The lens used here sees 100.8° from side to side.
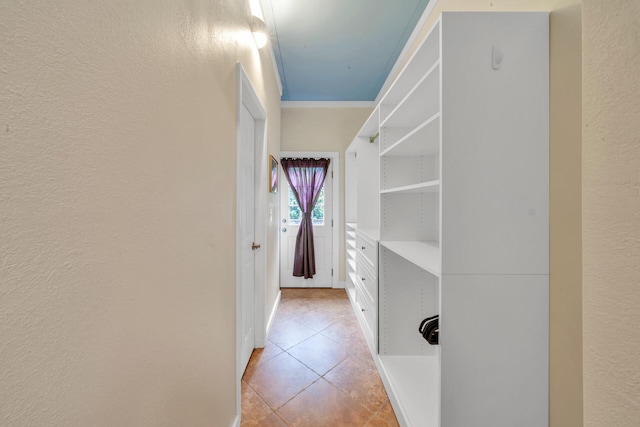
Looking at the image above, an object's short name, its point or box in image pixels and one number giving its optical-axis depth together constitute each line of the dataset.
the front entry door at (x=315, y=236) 4.05
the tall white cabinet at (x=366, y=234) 2.21
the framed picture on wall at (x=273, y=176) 2.80
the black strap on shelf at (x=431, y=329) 1.29
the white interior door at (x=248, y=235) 2.05
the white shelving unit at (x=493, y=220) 1.11
